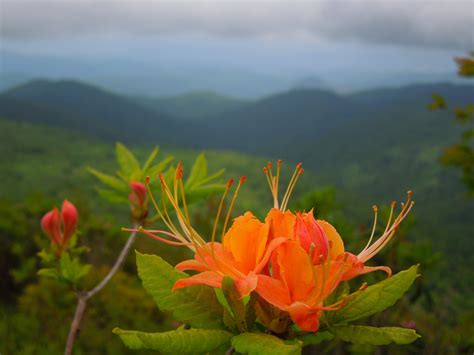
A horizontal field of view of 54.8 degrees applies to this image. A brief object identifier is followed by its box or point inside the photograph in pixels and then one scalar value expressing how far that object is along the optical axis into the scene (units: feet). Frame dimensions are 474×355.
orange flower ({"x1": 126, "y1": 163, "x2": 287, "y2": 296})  0.59
